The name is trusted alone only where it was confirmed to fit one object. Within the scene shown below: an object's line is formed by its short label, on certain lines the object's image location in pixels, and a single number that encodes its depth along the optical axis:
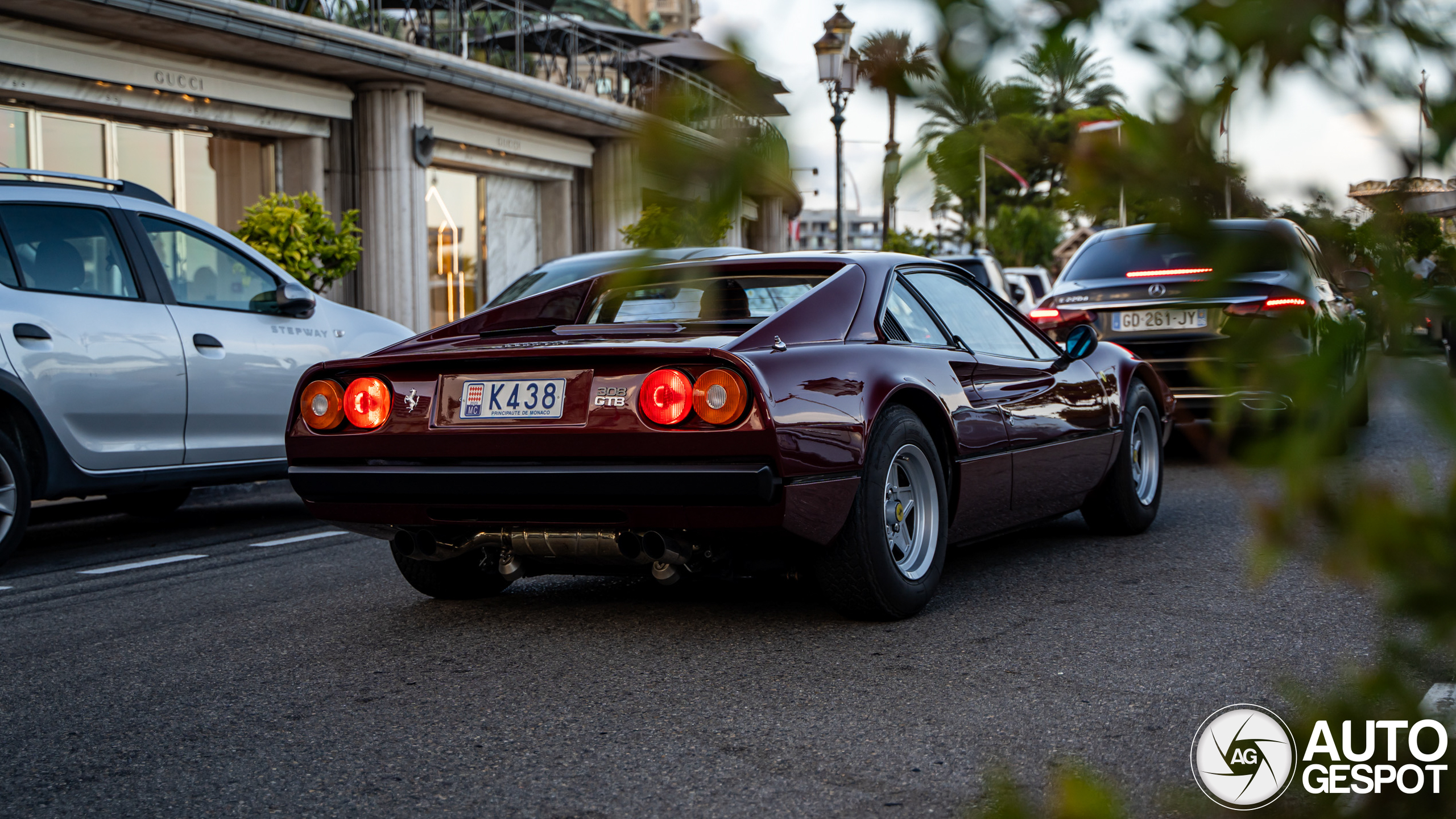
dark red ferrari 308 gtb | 3.92
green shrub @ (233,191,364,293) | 13.65
